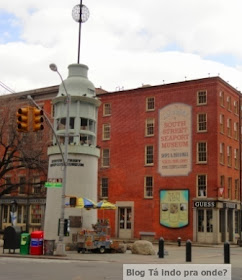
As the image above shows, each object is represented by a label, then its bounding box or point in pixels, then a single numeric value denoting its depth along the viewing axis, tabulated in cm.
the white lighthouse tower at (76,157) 2909
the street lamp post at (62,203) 2448
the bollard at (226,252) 2012
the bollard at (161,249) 2433
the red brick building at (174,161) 4372
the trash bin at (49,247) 2528
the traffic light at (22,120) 1852
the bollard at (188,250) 2206
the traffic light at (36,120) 1869
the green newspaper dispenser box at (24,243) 2587
